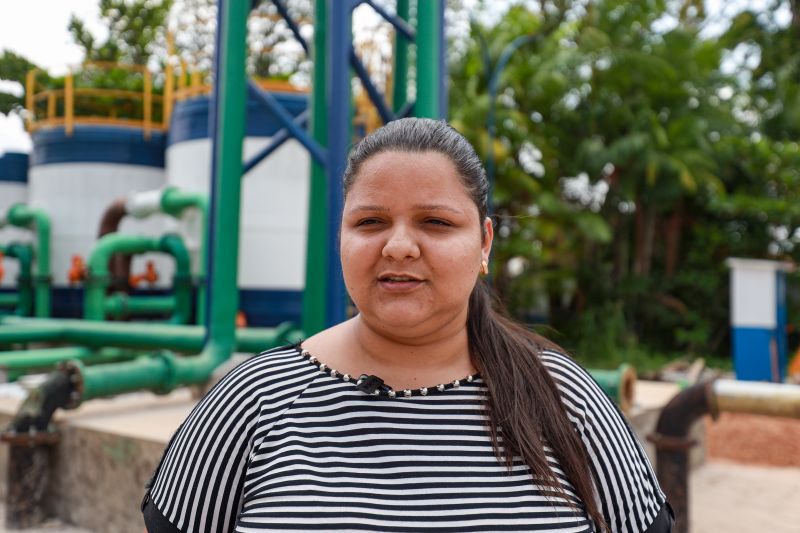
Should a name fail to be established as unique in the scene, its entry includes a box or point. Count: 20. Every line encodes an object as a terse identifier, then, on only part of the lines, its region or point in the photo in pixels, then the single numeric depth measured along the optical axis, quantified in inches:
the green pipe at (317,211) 156.9
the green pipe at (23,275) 319.6
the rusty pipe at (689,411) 121.9
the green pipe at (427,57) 148.3
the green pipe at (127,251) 321.4
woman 42.1
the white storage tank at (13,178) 222.8
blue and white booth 320.5
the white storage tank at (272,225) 339.9
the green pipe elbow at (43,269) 325.3
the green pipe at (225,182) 161.8
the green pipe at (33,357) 191.3
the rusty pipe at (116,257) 354.3
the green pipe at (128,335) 198.7
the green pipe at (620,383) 157.8
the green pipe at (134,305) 342.0
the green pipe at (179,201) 315.6
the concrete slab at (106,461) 135.2
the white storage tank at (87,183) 311.0
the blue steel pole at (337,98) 130.1
